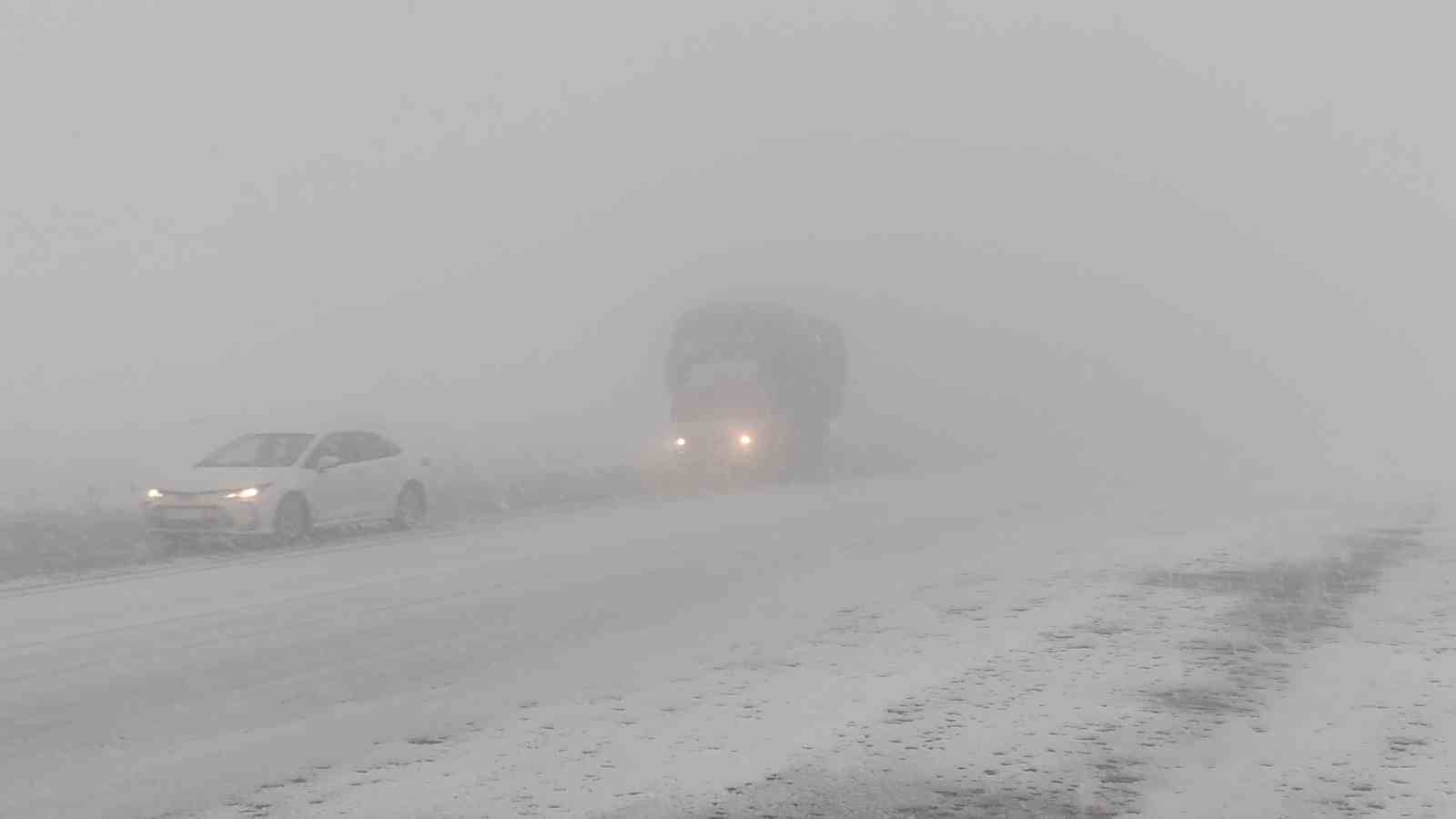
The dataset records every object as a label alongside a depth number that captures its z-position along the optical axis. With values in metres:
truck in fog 33.97
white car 16.67
